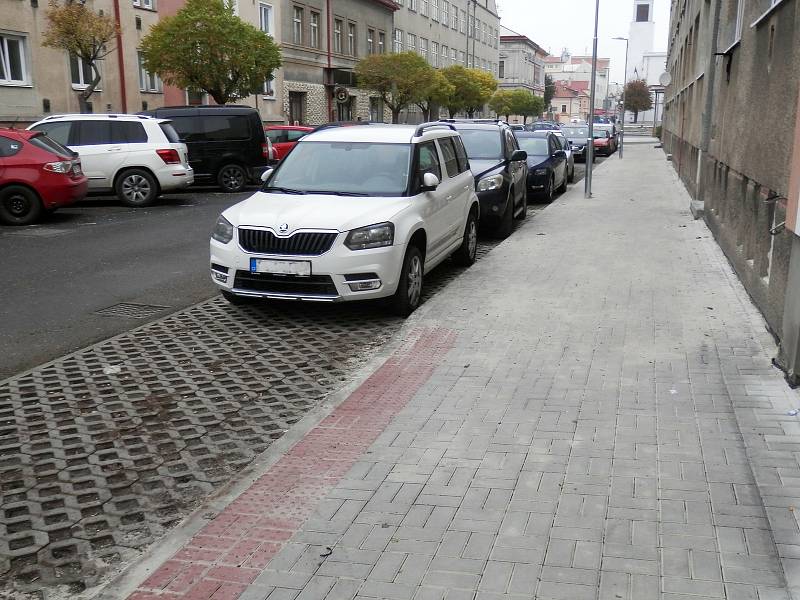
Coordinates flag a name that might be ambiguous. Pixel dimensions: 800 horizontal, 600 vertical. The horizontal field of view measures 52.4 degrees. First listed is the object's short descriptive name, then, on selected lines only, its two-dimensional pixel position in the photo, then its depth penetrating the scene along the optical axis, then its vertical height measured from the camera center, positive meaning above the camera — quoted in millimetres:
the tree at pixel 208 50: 26266 +2117
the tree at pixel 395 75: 43688 +2223
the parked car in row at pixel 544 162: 18603 -1022
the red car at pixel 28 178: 13930 -1063
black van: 20531 -599
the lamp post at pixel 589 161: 19484 -1022
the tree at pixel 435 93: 45991 +1464
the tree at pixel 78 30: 22312 +2294
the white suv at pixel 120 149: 16828 -684
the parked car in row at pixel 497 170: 13008 -859
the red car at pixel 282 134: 24750 -533
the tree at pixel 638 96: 101625 +2756
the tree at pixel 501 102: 78856 +1501
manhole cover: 8156 -1946
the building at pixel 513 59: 104375 +7441
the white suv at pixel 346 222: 7516 -992
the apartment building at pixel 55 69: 23628 +1412
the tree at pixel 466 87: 57250 +2102
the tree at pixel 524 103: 81144 +1448
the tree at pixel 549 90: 125750 +4346
